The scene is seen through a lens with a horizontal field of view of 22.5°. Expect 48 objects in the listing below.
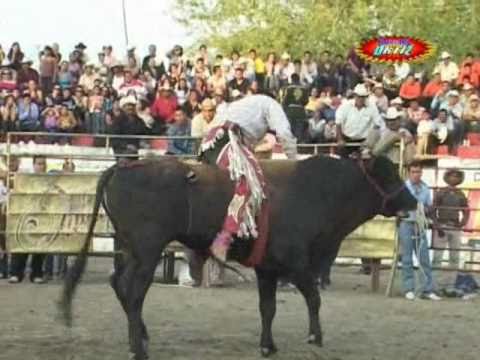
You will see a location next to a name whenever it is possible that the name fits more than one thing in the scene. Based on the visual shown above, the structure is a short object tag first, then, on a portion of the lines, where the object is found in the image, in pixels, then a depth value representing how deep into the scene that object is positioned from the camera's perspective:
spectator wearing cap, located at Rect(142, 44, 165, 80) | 27.17
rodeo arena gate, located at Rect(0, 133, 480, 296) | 15.97
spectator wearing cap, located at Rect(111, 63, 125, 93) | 26.06
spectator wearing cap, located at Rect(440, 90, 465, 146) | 22.64
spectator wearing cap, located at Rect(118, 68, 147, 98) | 25.33
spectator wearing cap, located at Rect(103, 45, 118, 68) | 27.72
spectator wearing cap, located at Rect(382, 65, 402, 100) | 25.50
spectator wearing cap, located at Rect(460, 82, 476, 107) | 23.64
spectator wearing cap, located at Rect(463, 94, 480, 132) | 22.94
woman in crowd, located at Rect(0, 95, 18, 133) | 23.31
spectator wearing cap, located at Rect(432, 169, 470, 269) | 15.65
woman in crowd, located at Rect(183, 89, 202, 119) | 23.63
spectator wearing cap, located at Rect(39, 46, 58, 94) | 26.77
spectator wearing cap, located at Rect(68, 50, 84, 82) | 27.12
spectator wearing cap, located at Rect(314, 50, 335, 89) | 26.10
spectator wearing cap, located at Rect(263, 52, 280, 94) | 25.70
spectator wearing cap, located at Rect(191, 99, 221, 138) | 18.52
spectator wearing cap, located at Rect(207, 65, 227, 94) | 24.89
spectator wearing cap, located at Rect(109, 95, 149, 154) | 22.80
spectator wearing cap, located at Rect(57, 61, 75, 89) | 26.44
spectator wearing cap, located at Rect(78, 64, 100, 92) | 26.11
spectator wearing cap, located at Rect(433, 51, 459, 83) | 25.84
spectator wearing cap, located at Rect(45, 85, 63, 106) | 24.50
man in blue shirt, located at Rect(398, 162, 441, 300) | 15.18
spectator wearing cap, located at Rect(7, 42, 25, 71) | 26.73
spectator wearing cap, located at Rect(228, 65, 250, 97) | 24.45
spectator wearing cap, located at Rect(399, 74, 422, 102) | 25.17
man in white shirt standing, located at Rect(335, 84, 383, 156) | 20.55
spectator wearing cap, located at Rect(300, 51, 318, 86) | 26.20
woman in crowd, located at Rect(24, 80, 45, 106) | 24.34
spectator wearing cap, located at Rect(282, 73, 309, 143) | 22.94
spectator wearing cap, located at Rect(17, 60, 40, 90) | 26.12
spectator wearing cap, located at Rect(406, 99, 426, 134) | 22.77
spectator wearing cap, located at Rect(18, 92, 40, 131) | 23.56
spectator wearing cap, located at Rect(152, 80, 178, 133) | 23.88
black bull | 9.92
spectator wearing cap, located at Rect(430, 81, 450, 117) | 23.71
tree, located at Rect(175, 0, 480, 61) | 38.25
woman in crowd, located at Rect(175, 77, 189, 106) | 25.01
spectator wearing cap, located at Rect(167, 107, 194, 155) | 18.30
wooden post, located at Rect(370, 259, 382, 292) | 15.85
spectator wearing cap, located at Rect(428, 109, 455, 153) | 22.43
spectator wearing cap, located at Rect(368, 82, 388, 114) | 23.69
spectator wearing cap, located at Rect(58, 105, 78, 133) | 23.61
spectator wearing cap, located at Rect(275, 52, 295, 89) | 26.05
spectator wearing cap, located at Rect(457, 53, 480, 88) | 25.36
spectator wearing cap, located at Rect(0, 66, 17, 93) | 25.34
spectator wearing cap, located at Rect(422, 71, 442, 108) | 25.00
